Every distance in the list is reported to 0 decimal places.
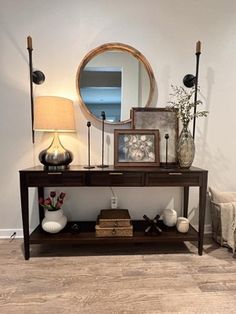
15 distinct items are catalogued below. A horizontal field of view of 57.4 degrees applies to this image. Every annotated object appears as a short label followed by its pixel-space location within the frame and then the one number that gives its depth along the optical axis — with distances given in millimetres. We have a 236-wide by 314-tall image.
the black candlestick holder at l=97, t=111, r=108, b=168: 2147
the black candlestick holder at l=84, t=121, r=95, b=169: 2018
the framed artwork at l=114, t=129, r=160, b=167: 2045
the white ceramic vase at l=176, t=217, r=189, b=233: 2023
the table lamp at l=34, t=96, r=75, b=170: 1825
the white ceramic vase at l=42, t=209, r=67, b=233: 1946
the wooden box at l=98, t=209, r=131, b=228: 1934
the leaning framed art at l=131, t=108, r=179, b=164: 2164
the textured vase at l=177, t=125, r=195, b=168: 1965
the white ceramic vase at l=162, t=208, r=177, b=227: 2135
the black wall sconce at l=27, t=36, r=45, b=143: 2095
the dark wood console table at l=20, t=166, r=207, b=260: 1833
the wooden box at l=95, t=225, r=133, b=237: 1924
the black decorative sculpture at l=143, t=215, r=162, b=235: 1984
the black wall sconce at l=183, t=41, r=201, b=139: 2157
